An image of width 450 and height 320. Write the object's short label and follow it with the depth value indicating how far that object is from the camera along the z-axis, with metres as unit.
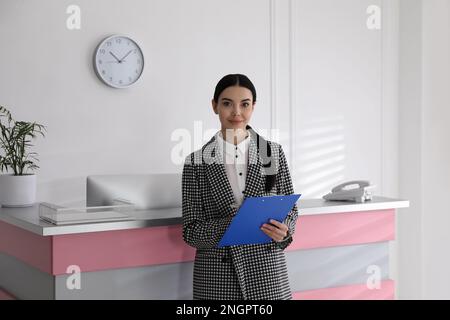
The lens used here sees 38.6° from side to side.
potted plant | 3.04
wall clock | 4.15
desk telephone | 3.16
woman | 2.47
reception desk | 2.45
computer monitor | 2.74
